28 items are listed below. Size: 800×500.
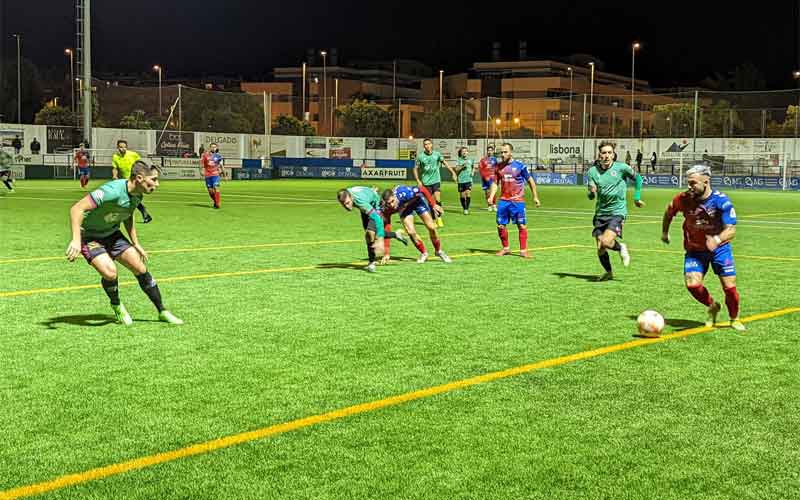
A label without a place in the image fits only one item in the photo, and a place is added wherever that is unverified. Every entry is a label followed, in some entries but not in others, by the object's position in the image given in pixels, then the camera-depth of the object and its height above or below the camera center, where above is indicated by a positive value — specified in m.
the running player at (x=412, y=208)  15.08 -0.53
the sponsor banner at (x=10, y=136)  55.50 +2.10
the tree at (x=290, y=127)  88.00 +4.70
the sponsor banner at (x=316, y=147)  73.06 +2.17
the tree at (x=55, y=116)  90.19 +5.46
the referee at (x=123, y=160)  25.33 +0.34
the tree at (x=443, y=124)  72.48 +4.12
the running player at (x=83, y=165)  41.62 +0.31
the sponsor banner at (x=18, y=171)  52.55 +0.00
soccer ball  9.23 -1.45
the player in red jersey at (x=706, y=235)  9.38 -0.58
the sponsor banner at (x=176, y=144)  60.38 +1.86
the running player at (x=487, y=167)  29.39 +0.29
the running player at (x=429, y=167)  26.02 +0.24
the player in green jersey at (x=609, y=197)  13.90 -0.29
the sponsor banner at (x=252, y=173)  62.31 +0.03
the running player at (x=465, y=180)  29.77 -0.13
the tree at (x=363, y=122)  76.00 +4.36
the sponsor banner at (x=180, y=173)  58.50 -0.01
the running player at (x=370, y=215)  14.23 -0.62
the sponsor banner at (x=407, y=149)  73.12 +2.07
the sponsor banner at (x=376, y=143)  74.74 +2.57
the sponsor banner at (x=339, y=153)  74.44 +1.71
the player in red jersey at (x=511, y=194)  17.11 -0.33
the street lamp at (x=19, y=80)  94.56 +9.36
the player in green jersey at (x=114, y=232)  9.10 -0.61
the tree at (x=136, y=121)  64.19 +3.61
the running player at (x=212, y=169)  29.53 +0.13
